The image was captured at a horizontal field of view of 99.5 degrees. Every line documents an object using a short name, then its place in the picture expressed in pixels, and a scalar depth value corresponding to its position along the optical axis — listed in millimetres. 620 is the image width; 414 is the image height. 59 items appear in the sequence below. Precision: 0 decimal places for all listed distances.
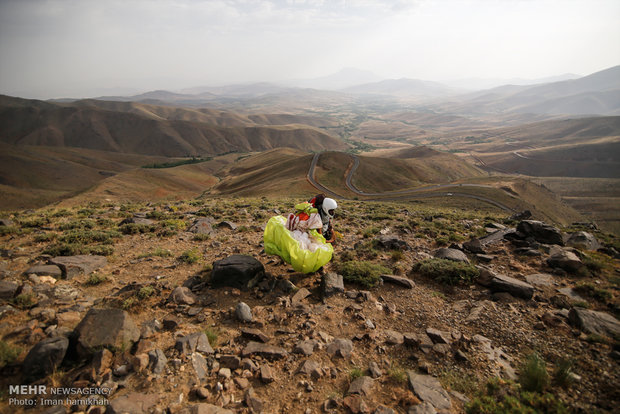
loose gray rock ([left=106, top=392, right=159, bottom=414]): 3557
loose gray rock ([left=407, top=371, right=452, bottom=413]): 4180
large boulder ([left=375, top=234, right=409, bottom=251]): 10492
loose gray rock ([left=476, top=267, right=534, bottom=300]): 6960
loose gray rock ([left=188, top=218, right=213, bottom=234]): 11711
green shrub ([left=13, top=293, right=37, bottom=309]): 5570
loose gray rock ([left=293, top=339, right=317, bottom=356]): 5133
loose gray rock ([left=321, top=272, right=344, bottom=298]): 7119
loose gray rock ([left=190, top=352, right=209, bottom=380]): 4461
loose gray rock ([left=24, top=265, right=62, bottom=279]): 6893
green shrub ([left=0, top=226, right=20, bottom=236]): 9755
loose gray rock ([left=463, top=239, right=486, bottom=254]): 10219
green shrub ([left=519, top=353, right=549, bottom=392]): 4223
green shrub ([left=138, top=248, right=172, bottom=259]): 8998
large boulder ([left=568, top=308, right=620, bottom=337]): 5527
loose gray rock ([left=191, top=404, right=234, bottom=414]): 3699
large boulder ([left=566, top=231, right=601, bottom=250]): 11109
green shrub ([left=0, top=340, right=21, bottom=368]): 3980
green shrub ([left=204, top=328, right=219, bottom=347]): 5187
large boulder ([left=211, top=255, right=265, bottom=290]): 7336
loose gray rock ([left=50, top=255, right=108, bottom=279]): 7279
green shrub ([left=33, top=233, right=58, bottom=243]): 9438
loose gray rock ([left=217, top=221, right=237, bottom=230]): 12570
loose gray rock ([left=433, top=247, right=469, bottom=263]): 9019
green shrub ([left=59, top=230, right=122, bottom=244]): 9409
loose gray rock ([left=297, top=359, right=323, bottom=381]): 4656
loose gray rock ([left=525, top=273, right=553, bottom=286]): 7789
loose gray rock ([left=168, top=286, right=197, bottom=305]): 6461
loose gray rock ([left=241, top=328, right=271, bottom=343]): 5402
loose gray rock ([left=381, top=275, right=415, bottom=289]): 7594
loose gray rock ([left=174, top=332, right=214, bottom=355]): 4848
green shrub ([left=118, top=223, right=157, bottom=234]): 11156
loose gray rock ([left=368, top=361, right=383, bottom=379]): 4766
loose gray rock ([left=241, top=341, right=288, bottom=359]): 4988
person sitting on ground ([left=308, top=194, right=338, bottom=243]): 8109
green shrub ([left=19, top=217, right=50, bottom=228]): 11133
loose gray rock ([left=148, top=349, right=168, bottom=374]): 4357
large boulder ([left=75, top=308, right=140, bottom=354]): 4441
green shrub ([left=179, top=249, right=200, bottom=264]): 8711
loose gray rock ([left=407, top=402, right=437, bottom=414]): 3988
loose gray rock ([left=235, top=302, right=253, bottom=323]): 5973
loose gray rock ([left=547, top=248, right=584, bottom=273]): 8406
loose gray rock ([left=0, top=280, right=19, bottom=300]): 5652
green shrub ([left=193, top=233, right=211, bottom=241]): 10664
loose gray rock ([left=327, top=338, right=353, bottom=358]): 5199
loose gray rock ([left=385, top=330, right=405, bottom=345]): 5559
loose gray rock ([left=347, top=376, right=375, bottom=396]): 4359
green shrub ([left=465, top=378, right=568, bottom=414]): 3890
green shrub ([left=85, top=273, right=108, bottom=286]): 6930
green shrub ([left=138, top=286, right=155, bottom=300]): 6395
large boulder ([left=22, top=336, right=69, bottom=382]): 3998
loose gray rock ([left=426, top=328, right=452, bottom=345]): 5457
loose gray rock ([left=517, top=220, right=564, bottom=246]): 10969
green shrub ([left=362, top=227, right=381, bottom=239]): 12290
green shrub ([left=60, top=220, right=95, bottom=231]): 11096
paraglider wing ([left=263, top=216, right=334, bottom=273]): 7160
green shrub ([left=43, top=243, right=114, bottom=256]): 8219
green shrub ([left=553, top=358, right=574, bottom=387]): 4305
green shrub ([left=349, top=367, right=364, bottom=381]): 4689
